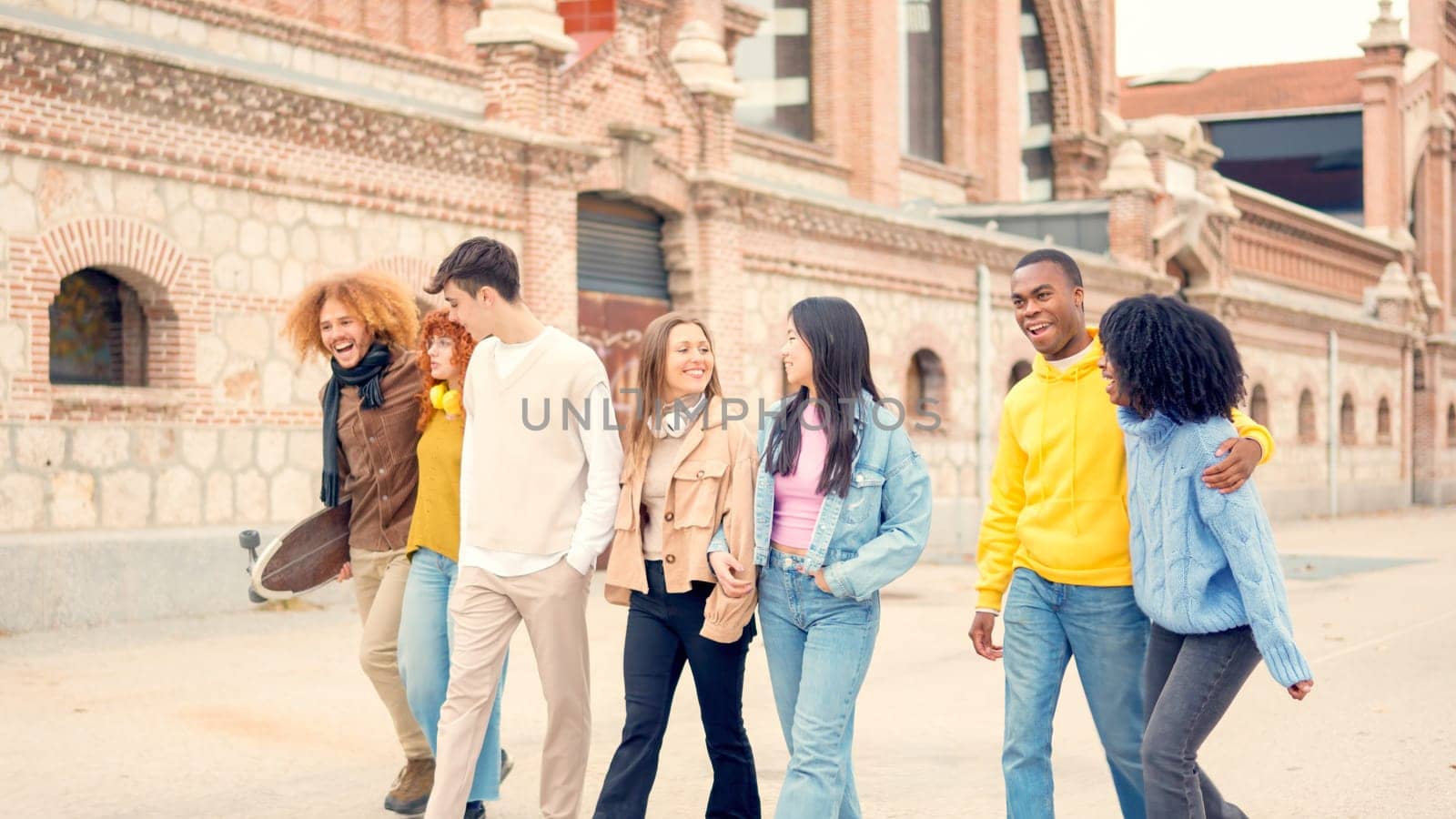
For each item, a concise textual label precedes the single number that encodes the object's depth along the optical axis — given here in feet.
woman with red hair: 18.56
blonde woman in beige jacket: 16.44
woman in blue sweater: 14.11
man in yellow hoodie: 15.33
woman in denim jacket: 15.37
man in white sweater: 16.94
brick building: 39.14
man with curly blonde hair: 19.34
